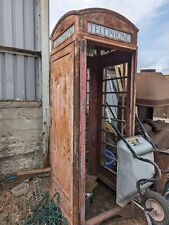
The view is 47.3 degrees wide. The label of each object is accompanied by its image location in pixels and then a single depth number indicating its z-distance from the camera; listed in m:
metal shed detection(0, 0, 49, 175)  3.23
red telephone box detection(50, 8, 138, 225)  1.85
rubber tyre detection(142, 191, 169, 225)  2.04
